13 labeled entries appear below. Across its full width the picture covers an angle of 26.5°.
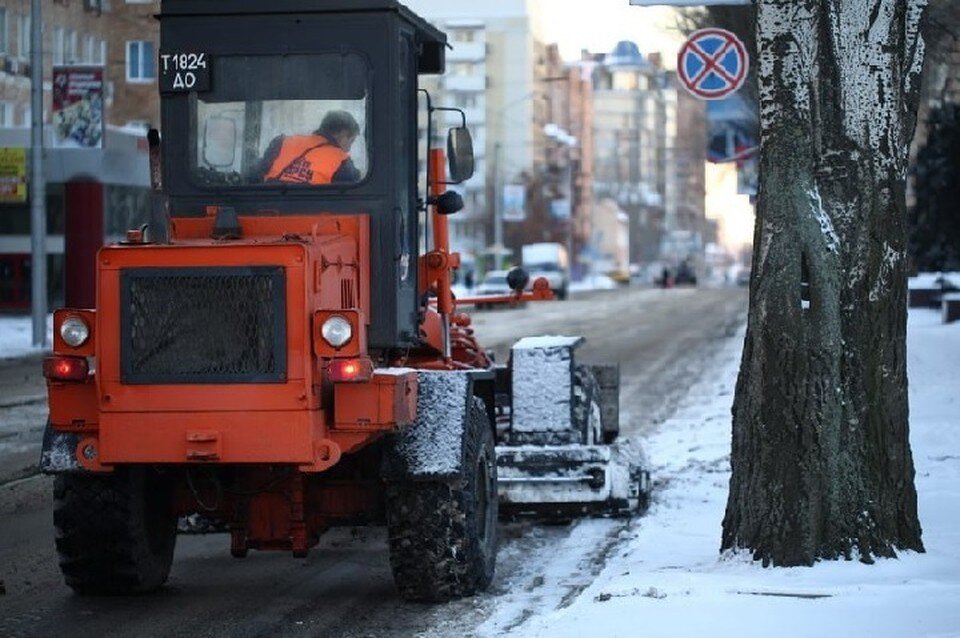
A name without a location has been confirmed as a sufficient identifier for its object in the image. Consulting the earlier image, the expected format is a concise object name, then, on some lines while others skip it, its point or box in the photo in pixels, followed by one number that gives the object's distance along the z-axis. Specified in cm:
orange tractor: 916
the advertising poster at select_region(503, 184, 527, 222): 10256
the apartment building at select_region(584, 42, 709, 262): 18750
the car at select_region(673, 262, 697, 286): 12338
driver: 1015
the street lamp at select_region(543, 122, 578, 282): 14325
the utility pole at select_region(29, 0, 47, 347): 3691
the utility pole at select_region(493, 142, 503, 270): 9319
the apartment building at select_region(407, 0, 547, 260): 14025
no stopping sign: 2139
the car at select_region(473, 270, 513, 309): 7045
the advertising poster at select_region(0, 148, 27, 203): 4084
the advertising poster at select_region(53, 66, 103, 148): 3678
